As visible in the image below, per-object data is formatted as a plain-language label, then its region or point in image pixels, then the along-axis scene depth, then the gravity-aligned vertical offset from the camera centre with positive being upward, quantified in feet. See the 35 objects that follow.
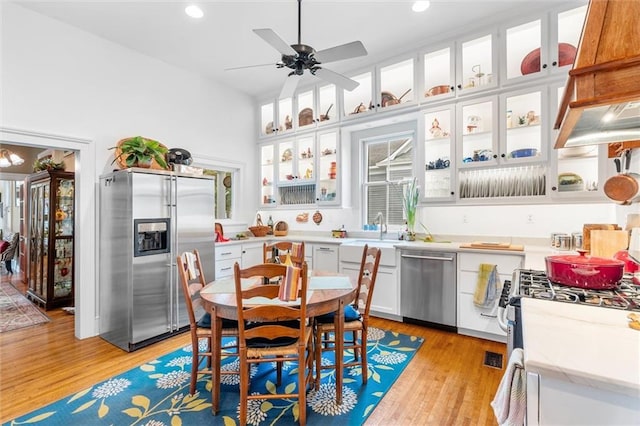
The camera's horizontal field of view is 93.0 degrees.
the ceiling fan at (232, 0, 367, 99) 7.46 +4.13
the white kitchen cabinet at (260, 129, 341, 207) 14.82 +2.26
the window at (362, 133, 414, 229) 14.03 +1.91
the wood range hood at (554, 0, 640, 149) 2.79 +1.43
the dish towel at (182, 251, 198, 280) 7.52 -1.27
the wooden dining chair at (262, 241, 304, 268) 9.02 -1.22
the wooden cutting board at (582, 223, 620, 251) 7.72 -0.44
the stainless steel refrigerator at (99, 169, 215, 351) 9.92 -1.23
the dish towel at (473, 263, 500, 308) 9.82 -2.37
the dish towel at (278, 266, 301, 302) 5.83 -1.37
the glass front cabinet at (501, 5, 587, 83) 9.56 +5.62
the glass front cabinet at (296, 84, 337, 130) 14.74 +5.37
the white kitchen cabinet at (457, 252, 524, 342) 9.72 -2.74
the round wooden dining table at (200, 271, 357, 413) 6.19 -1.95
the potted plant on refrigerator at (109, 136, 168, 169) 10.43 +2.17
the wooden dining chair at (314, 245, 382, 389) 7.39 -2.71
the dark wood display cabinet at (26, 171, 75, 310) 14.03 -1.30
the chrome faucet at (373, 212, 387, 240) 13.74 -0.41
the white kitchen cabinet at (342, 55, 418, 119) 12.46 +5.56
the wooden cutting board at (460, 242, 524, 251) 9.91 -1.11
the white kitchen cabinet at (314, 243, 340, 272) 13.19 -1.91
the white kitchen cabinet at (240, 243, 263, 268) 14.42 -1.99
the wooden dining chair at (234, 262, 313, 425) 5.69 -2.20
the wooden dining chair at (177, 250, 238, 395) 7.00 -2.63
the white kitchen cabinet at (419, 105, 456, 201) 11.63 +2.37
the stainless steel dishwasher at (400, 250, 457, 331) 10.67 -2.72
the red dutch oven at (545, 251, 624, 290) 4.43 -0.89
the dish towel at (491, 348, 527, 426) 2.86 -1.73
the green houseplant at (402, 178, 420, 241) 12.66 +0.35
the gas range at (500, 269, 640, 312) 3.86 -1.14
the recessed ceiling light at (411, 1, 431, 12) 9.55 +6.64
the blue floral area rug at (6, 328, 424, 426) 6.37 -4.30
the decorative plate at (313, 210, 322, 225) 15.94 -0.18
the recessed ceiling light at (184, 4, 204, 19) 9.66 +6.60
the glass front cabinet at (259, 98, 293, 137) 16.07 +5.25
